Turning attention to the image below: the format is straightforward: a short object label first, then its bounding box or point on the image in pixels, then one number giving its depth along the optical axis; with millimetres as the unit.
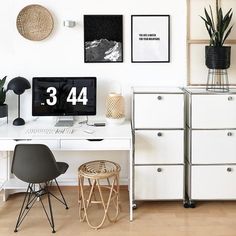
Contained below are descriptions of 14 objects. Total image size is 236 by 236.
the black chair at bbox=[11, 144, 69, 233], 3000
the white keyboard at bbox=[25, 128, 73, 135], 3375
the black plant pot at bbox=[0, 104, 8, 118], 3674
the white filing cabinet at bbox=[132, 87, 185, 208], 3488
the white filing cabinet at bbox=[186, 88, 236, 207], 3488
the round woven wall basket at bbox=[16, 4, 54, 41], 3797
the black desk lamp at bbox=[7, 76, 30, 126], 3625
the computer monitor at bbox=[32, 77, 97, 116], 3715
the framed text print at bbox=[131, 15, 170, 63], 3824
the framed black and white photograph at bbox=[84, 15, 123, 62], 3820
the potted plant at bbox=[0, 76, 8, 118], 3683
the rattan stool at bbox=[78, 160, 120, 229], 3242
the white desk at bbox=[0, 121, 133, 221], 3254
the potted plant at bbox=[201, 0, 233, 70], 3537
